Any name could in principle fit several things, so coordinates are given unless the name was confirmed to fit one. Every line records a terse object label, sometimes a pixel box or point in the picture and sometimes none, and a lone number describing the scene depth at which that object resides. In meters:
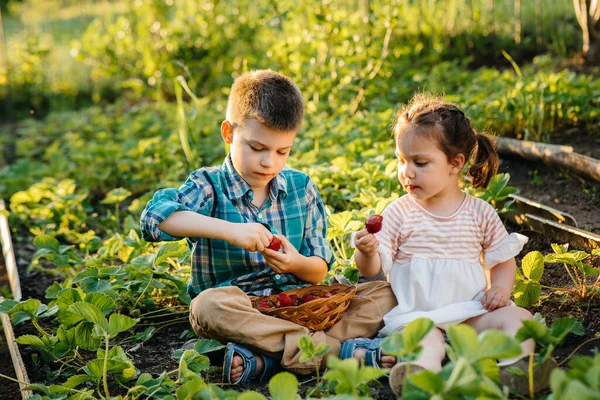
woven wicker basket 2.17
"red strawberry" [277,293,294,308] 2.25
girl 2.17
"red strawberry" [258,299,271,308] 2.26
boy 2.15
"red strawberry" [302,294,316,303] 2.28
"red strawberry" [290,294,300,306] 2.27
